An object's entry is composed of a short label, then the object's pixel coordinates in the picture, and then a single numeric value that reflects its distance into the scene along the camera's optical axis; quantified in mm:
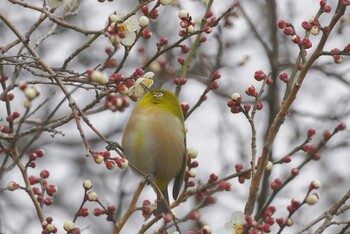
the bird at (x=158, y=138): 9969
